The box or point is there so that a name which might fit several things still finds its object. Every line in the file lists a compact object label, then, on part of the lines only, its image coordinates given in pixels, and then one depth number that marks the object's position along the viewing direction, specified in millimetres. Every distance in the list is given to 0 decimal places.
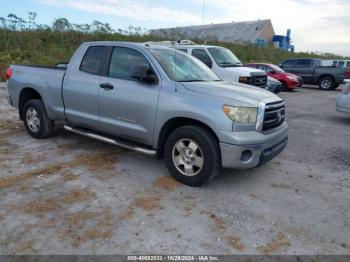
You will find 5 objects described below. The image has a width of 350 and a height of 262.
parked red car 16812
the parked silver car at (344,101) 8594
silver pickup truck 4023
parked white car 10336
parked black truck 18812
